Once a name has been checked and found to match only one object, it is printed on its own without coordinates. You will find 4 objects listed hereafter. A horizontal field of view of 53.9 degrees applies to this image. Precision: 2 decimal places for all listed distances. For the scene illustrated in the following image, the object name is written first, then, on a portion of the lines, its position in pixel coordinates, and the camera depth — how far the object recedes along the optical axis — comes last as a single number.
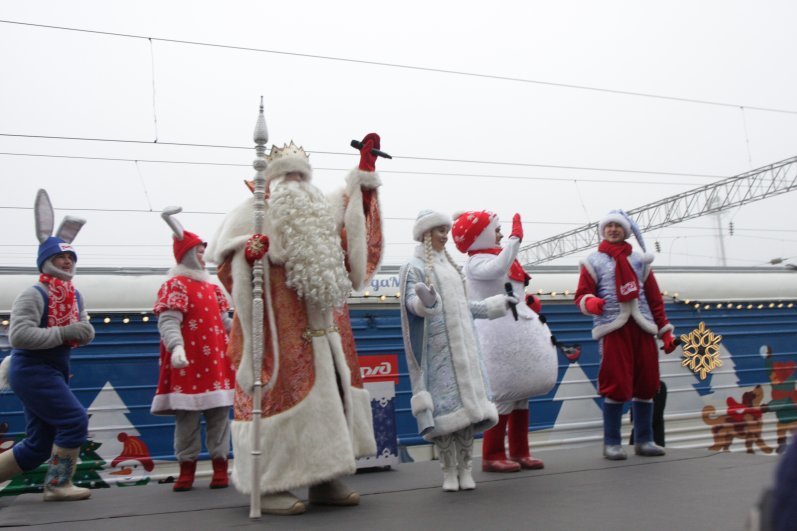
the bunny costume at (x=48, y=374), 4.05
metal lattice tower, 16.30
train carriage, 5.32
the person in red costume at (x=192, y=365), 4.48
